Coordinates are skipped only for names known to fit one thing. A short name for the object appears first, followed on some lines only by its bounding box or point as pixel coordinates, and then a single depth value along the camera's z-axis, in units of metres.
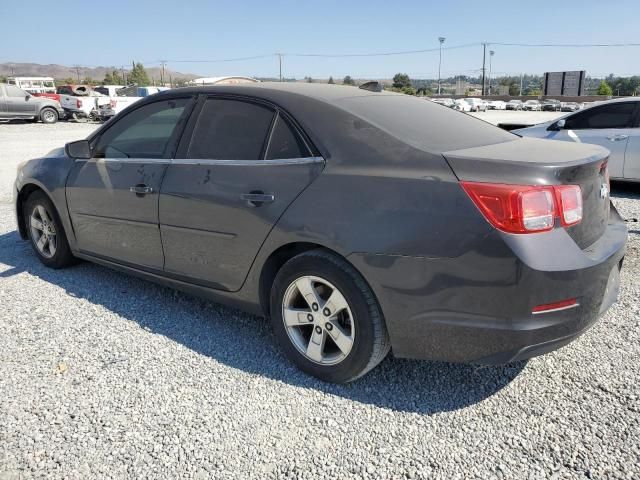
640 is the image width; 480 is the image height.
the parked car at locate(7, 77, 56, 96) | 60.91
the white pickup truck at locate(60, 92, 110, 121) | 26.42
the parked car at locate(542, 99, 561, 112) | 62.44
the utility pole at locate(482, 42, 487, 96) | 90.71
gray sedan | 2.38
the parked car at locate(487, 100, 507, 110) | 64.99
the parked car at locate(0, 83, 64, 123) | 23.48
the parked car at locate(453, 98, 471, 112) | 51.21
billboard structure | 80.56
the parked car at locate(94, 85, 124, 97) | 30.08
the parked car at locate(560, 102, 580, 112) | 60.03
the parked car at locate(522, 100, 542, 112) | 63.59
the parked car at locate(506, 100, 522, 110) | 65.81
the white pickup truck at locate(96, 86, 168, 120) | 25.66
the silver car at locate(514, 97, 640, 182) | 7.50
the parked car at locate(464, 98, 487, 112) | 57.36
